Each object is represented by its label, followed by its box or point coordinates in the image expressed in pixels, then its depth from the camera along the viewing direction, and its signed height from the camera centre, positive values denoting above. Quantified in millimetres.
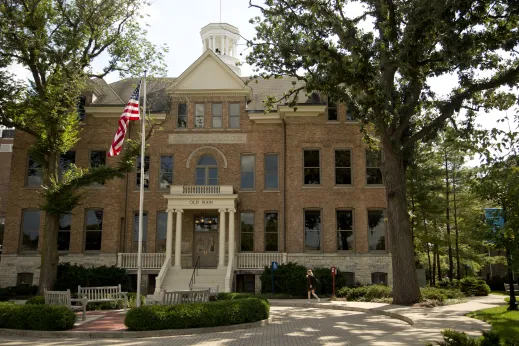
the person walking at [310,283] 23625 -1057
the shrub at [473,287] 27694 -1414
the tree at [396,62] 16453 +7292
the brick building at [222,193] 28797 +3901
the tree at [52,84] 23250 +8316
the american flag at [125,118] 18797 +5275
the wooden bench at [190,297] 15555 -1171
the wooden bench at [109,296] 17769 -1397
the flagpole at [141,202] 16647 +2041
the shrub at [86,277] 26422 -952
